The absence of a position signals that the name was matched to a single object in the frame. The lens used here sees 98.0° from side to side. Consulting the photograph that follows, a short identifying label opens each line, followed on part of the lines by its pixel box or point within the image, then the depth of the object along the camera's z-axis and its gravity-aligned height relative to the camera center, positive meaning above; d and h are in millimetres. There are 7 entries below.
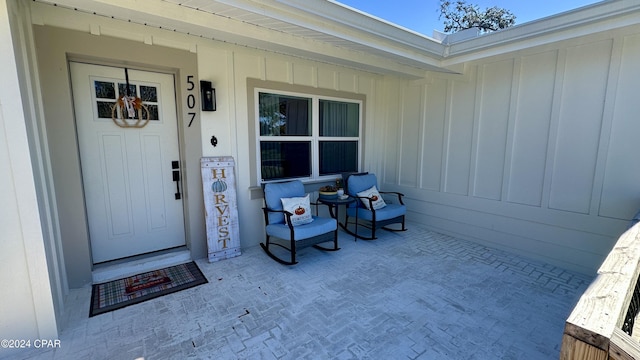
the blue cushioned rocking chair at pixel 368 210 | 4086 -955
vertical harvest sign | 3361 -737
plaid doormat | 2547 -1403
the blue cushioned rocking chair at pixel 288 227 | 3277 -974
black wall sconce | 3232 +602
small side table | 4020 -790
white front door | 2900 -189
